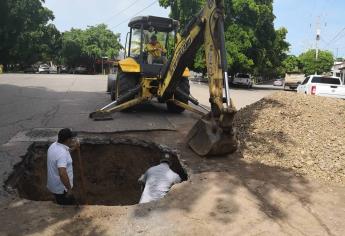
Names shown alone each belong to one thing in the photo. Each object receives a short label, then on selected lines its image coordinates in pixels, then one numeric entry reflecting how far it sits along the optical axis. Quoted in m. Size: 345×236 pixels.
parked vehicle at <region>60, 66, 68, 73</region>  67.04
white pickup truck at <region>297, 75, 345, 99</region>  18.61
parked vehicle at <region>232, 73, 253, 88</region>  39.88
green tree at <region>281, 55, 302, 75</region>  76.75
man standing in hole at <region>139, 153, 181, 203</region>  6.25
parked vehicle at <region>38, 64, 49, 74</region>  58.61
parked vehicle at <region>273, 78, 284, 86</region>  62.40
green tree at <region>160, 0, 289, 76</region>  34.50
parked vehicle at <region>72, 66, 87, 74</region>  63.91
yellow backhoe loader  7.89
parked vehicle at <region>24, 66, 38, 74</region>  58.51
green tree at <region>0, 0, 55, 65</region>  47.72
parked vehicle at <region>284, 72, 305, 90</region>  42.62
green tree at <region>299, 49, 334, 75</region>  70.25
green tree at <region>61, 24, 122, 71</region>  65.31
